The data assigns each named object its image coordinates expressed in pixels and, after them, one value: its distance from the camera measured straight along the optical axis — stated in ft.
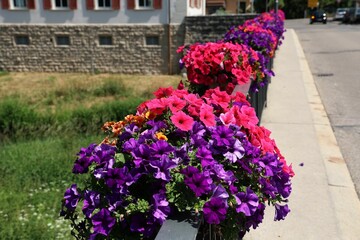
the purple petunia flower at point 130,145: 5.85
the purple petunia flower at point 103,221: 5.36
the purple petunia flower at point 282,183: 6.64
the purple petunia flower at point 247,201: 5.75
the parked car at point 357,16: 126.47
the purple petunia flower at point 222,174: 5.70
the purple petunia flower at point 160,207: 5.40
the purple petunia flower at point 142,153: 5.69
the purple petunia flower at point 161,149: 5.72
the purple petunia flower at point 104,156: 5.82
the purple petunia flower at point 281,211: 6.76
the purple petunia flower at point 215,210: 5.40
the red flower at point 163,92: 8.38
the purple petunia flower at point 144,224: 5.45
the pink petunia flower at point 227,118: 6.86
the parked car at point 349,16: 129.76
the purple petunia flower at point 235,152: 5.96
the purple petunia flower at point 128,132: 6.54
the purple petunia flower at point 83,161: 6.22
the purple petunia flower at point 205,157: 5.72
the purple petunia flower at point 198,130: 6.40
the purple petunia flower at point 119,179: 5.49
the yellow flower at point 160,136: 6.19
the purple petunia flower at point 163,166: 5.52
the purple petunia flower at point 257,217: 6.25
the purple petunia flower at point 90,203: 5.59
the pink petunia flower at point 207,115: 6.66
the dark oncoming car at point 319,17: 139.85
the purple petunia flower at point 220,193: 5.50
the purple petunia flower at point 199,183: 5.41
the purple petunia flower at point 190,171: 5.53
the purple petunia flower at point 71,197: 6.05
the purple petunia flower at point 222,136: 6.08
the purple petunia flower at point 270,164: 6.27
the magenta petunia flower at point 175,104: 6.94
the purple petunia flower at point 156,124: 6.47
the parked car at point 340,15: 152.66
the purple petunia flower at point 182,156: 5.80
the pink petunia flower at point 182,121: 6.40
